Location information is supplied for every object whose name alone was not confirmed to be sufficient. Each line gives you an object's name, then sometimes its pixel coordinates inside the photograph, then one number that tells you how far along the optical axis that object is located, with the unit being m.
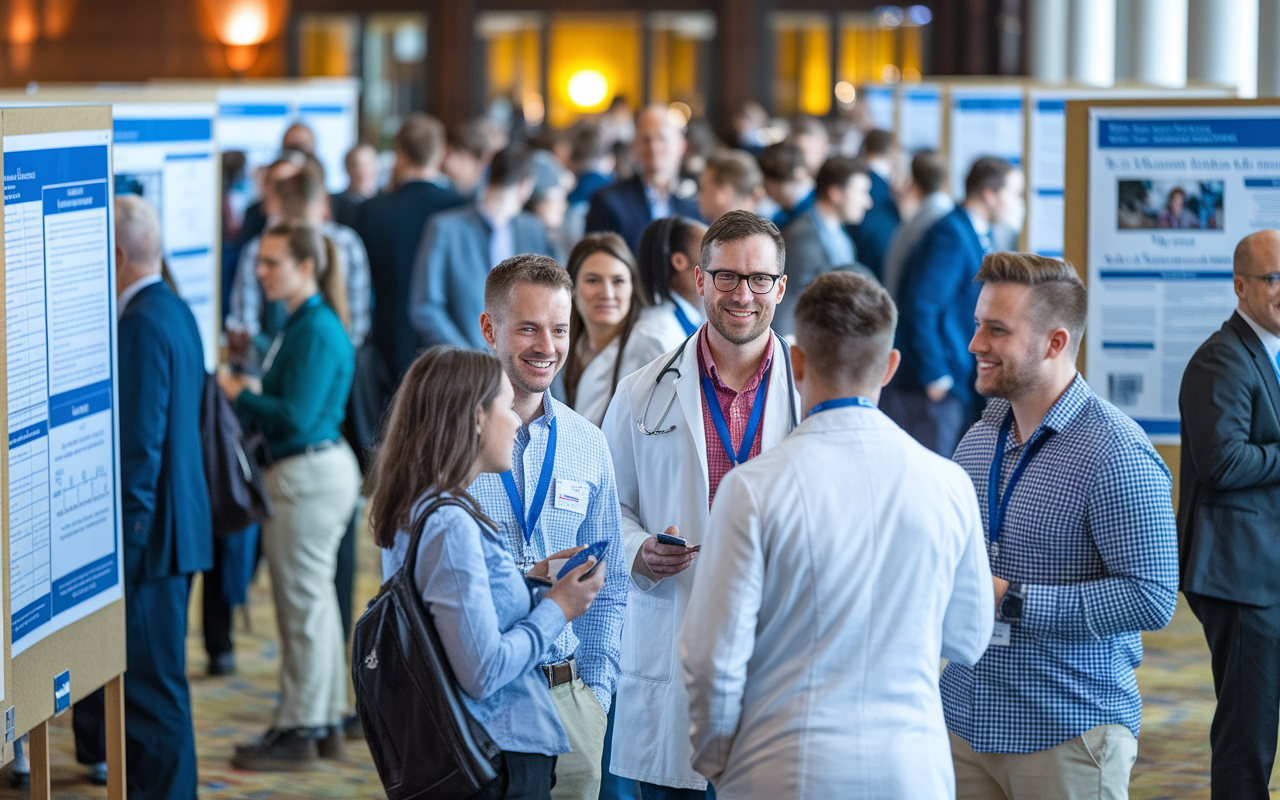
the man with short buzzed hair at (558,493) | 5.72
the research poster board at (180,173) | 10.96
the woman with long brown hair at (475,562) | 4.82
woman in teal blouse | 9.74
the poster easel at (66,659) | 6.04
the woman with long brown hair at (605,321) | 8.26
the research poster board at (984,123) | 16.86
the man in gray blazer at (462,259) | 12.70
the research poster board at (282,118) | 17.91
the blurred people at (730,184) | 12.16
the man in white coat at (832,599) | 4.49
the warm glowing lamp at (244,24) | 43.06
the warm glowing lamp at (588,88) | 45.62
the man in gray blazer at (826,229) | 12.45
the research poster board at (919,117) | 22.19
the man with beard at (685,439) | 6.09
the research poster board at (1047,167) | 13.09
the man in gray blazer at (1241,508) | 7.08
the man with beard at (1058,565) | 5.37
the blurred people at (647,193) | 13.19
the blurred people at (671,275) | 8.48
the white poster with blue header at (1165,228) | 9.02
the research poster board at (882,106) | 27.50
